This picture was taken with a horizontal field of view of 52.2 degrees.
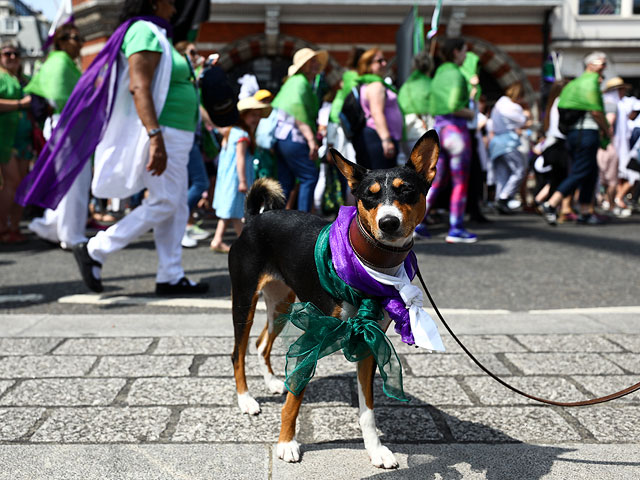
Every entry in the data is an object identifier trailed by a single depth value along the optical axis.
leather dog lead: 1.94
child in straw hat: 5.80
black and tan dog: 1.94
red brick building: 17.42
